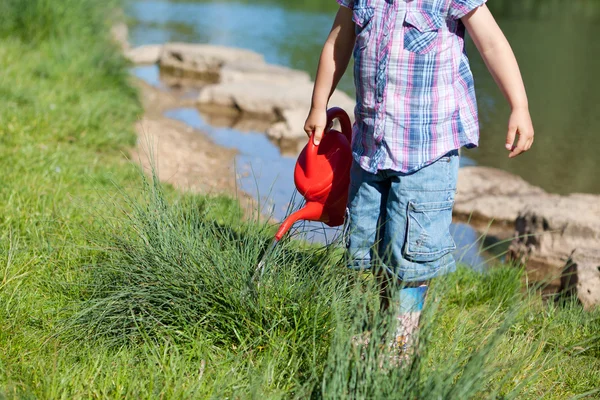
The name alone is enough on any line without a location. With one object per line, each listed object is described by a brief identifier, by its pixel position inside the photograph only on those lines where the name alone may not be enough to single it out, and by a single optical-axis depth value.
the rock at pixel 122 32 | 9.11
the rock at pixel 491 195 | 4.51
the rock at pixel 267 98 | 6.47
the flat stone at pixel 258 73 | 7.64
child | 2.09
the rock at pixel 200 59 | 8.75
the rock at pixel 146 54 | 9.31
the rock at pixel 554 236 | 3.70
